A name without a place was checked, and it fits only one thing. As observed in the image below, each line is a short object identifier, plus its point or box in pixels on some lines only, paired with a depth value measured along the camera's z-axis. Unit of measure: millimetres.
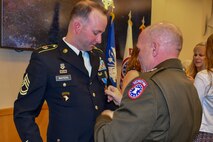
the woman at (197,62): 3389
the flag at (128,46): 3948
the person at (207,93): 2398
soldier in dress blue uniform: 1507
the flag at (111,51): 3414
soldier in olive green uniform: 1204
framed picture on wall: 2525
